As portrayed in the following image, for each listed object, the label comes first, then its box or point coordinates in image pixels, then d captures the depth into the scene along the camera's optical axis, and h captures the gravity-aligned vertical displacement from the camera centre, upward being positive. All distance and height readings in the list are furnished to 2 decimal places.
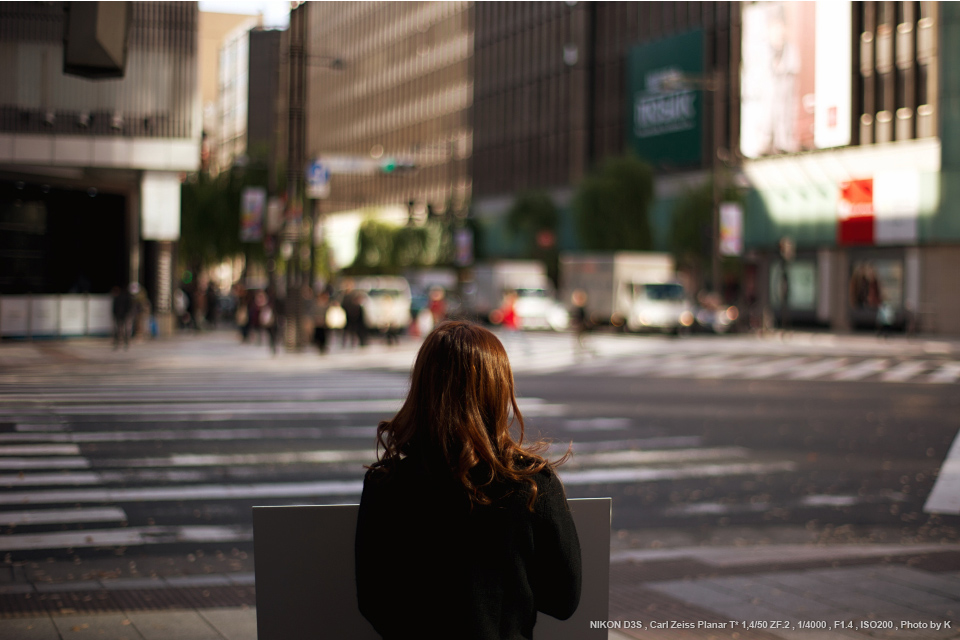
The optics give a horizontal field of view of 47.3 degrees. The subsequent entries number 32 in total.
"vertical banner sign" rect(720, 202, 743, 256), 43.78 +2.39
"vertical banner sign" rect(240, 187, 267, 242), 34.00 +2.16
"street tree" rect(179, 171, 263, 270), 52.91 +3.49
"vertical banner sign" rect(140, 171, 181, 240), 30.64 +2.22
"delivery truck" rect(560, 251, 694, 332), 43.06 -0.08
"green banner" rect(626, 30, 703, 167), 60.41 +10.63
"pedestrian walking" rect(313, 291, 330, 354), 26.98 -0.86
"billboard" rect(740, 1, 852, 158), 48.91 +9.93
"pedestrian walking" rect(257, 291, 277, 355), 26.83 -0.82
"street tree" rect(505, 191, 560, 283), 69.75 +4.22
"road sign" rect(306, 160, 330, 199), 30.11 +2.97
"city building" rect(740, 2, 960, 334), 44.66 +5.81
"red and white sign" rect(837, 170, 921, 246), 45.38 +3.53
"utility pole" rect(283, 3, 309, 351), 26.97 +3.00
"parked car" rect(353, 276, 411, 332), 40.25 -0.54
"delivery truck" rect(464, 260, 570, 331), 49.06 -0.29
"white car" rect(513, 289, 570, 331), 48.91 -1.13
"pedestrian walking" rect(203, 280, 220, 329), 45.94 -0.95
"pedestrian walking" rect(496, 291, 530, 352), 44.52 -1.34
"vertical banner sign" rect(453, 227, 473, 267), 68.81 +2.50
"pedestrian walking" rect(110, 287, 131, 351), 26.39 -0.70
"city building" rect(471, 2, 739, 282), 60.47 +12.67
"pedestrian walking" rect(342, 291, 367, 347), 29.86 -0.82
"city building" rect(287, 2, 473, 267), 94.12 +17.93
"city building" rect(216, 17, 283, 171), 56.38 +15.59
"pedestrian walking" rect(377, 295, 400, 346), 32.19 -1.12
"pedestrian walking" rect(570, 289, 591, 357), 30.16 -0.85
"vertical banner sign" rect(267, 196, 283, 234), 28.52 +1.79
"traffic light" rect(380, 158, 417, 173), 33.98 +3.84
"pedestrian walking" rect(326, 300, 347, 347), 39.10 -1.15
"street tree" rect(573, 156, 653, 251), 59.25 +4.51
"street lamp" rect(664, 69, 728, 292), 41.72 +2.88
